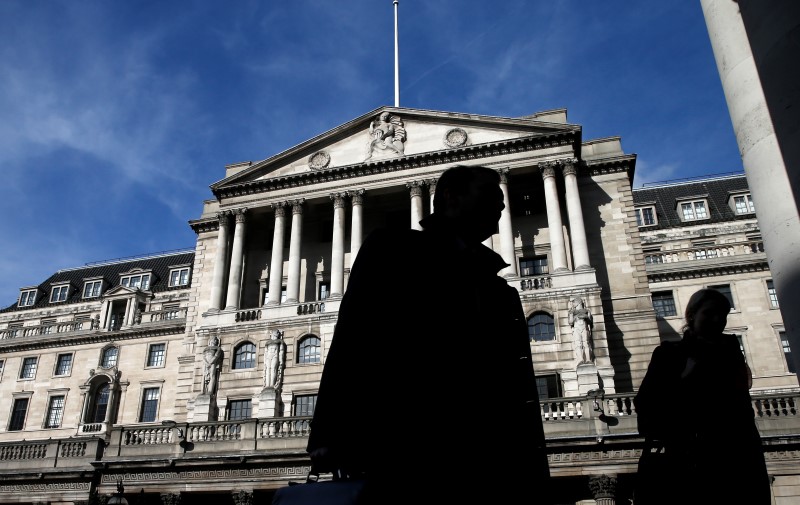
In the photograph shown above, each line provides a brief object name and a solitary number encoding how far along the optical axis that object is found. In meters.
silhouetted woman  4.83
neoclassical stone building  29.12
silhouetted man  3.27
